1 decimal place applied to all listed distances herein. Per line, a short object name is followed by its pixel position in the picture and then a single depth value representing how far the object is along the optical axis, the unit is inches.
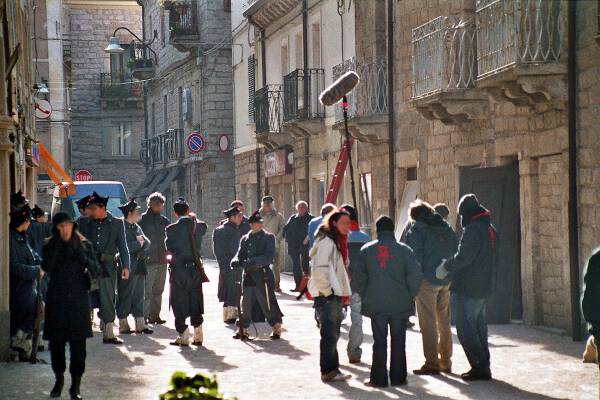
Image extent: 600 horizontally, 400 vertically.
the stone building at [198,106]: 1750.7
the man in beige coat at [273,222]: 1041.5
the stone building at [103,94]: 2417.6
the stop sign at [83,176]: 1955.0
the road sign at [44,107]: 1342.5
